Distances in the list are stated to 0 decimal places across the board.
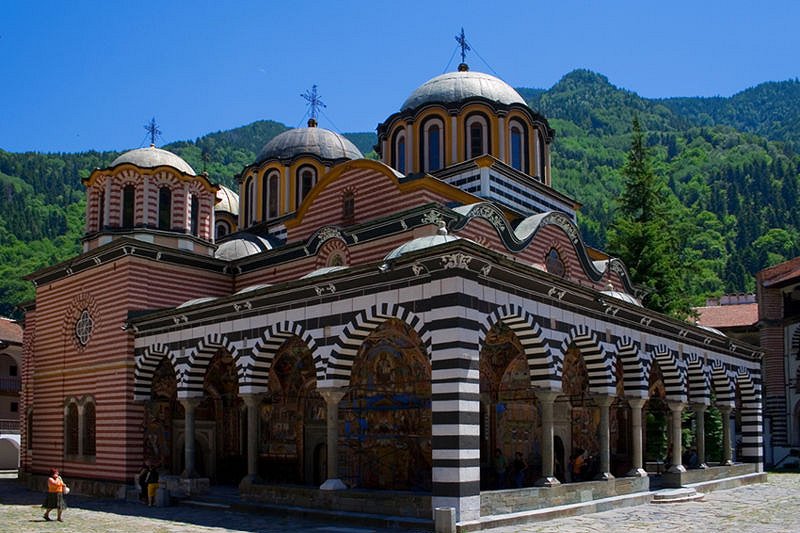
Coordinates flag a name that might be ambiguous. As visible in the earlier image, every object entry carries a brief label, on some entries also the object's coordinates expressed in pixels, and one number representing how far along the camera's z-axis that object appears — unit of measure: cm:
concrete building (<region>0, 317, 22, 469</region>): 4119
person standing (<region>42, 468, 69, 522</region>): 1609
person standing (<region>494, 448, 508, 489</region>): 1764
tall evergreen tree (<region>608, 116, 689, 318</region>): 3184
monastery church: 1474
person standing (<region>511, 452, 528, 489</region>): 1730
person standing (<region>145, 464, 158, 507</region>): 1848
